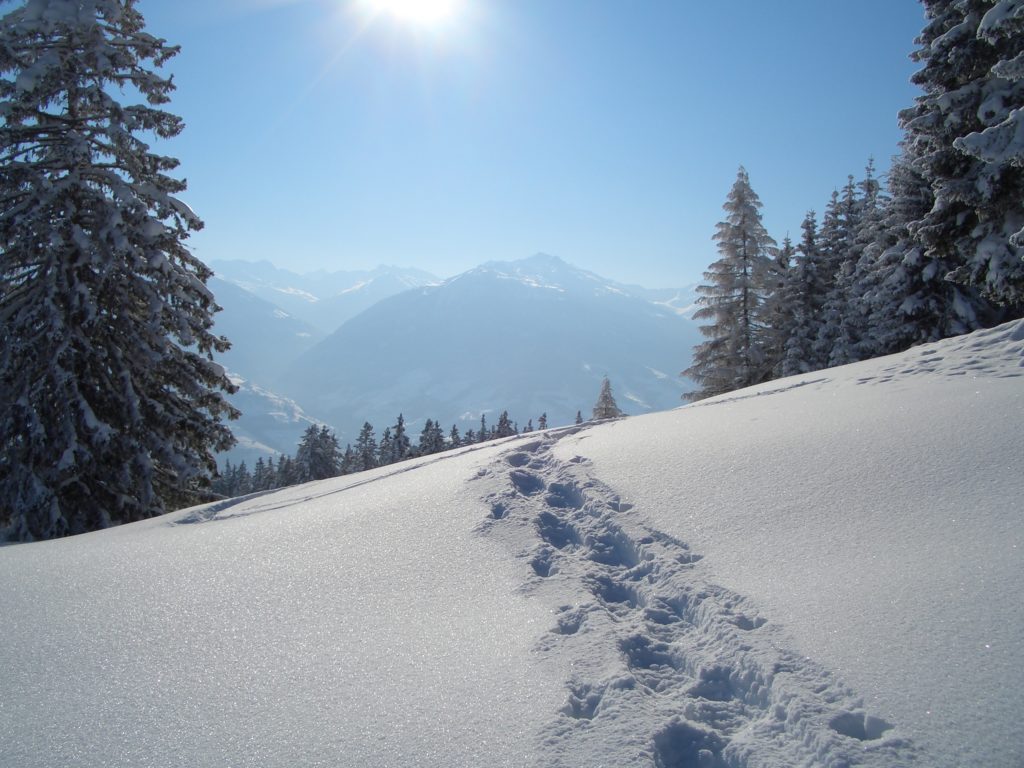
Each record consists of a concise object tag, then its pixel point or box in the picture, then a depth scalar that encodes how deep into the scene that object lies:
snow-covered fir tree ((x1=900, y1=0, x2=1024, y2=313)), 10.10
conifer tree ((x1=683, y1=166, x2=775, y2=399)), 22.78
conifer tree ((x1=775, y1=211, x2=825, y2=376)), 22.56
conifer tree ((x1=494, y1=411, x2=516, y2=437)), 47.38
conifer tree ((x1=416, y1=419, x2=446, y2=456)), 39.62
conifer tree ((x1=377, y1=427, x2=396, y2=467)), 46.49
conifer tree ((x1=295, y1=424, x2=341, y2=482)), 36.84
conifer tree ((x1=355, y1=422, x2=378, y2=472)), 44.62
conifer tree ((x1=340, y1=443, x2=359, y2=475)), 45.44
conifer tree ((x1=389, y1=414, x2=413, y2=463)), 43.91
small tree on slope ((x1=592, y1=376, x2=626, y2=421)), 34.77
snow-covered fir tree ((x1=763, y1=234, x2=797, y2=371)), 23.66
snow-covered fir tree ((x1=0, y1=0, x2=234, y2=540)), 8.23
